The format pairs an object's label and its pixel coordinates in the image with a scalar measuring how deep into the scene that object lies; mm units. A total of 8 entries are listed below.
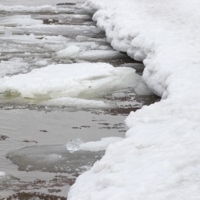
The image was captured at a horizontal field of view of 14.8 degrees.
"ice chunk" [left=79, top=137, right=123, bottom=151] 8699
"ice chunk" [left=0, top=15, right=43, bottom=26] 23459
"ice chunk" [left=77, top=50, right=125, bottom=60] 16495
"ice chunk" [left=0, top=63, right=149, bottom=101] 12009
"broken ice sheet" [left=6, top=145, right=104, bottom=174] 8010
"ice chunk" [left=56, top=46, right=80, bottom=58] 16542
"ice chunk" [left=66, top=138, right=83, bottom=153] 8723
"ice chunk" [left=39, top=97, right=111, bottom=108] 11361
